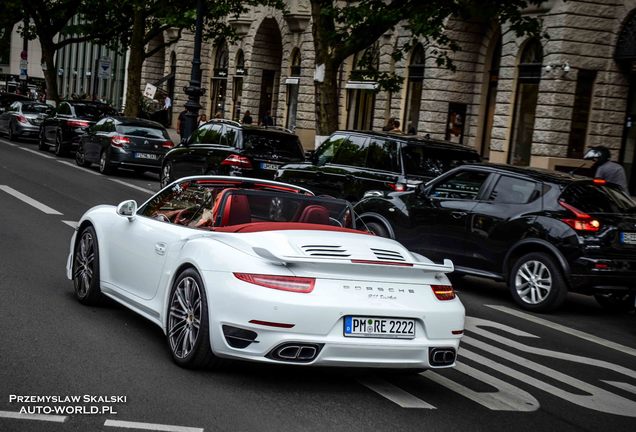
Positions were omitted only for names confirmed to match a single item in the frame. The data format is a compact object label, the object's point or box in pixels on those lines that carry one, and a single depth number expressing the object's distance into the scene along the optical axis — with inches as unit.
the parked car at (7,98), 1793.8
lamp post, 1020.5
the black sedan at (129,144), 975.0
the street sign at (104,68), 1715.1
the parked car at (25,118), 1412.4
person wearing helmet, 610.9
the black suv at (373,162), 558.3
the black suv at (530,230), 424.5
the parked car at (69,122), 1171.9
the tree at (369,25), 810.8
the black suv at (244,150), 749.9
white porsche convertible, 230.1
